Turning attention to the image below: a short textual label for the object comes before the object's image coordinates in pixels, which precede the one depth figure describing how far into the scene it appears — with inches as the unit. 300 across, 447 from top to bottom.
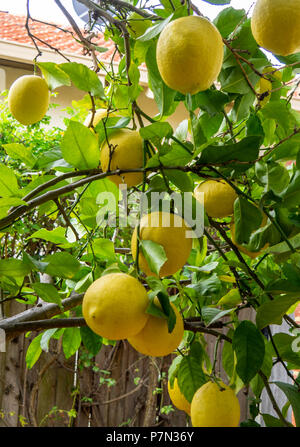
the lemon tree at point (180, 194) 21.0
